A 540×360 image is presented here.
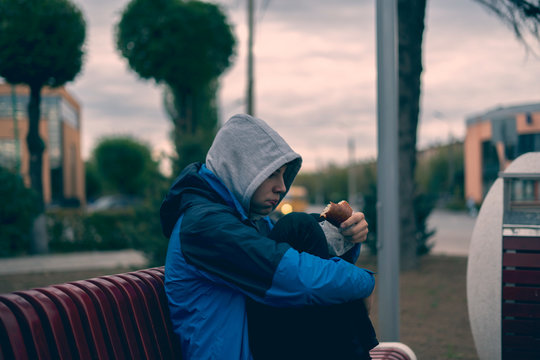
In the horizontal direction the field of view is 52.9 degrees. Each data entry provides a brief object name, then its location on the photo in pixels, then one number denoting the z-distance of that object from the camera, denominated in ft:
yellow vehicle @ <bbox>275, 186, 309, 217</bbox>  82.26
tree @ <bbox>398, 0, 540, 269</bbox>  27.94
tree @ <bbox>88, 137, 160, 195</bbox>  170.91
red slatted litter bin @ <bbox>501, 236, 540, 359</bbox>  9.50
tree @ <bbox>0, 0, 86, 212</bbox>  37.63
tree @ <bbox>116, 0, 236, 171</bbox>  36.86
